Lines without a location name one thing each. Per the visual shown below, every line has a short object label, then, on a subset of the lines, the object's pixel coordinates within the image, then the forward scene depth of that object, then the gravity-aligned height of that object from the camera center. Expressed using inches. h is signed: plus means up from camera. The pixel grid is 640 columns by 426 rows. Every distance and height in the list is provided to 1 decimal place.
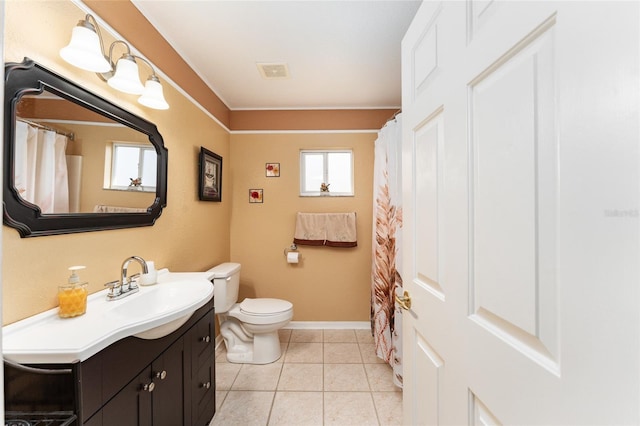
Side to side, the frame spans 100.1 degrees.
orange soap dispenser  40.2 -12.8
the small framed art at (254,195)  113.1 +7.8
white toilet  85.1 -34.5
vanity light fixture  40.4 +25.4
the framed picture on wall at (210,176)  86.2 +13.2
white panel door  14.5 +0.2
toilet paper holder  112.5 -14.1
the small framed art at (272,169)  112.7 +19.1
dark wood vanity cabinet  32.4 -25.3
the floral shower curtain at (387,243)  77.2 -8.9
